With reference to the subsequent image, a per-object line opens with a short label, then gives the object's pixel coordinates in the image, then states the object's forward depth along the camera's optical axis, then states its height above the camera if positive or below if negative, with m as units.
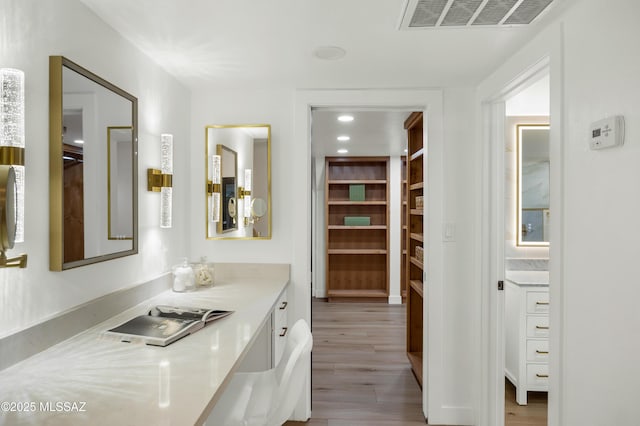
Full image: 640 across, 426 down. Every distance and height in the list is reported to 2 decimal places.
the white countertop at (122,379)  0.95 -0.49
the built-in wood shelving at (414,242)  3.59 -0.32
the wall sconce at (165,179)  2.17 +0.15
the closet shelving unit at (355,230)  6.43 -0.36
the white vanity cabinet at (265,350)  2.28 -0.82
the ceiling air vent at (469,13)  1.48 +0.76
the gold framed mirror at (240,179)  2.73 +0.20
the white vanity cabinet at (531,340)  2.95 -0.97
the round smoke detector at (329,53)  2.00 +0.80
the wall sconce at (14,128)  1.17 +0.23
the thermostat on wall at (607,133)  1.31 +0.26
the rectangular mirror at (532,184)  3.46 +0.21
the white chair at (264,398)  1.40 -0.73
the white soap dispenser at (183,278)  2.27 -0.40
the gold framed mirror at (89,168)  1.43 +0.16
